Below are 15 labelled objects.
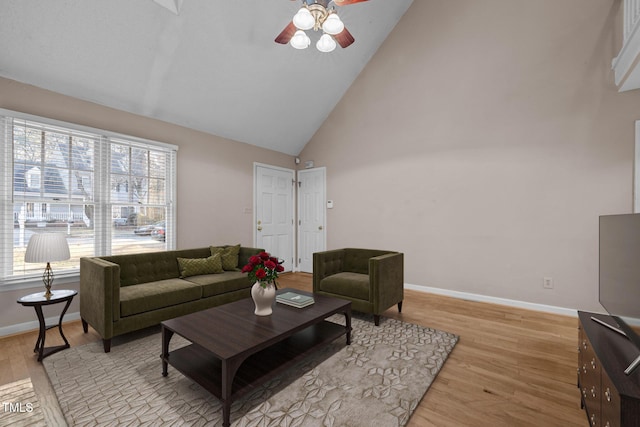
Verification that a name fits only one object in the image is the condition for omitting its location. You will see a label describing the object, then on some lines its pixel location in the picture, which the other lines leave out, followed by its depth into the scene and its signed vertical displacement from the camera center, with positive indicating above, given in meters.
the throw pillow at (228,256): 3.91 -0.60
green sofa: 2.50 -0.79
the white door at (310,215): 5.69 -0.04
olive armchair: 3.02 -0.78
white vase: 2.27 -0.69
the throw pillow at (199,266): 3.52 -0.67
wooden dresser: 1.02 -0.70
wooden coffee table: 1.70 -0.86
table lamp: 2.39 -0.31
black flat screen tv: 1.37 -0.32
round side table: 2.34 -0.76
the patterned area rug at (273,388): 1.67 -1.22
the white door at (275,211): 5.36 +0.04
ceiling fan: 2.33 +1.67
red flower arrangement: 2.25 -0.45
